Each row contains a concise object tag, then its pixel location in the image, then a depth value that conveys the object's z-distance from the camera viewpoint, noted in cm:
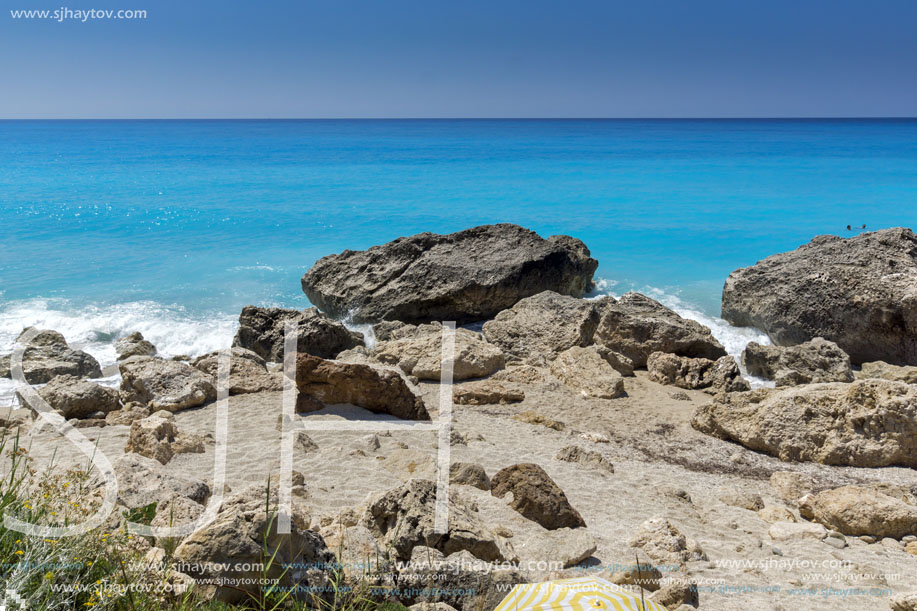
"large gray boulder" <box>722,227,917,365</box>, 1124
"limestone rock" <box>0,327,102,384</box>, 1033
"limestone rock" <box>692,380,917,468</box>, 738
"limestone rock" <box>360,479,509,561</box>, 439
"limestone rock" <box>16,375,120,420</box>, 847
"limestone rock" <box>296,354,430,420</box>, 795
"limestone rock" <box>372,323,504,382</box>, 998
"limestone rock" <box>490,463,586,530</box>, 541
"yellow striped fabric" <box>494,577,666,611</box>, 334
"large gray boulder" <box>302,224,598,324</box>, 1386
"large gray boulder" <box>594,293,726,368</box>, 1084
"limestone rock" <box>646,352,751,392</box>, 977
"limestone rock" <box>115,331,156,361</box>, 1214
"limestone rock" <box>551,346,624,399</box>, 955
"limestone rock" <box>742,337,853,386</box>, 992
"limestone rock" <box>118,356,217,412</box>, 851
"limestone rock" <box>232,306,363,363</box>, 1137
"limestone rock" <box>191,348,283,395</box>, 883
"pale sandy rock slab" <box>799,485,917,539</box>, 570
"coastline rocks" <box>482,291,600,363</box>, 1127
